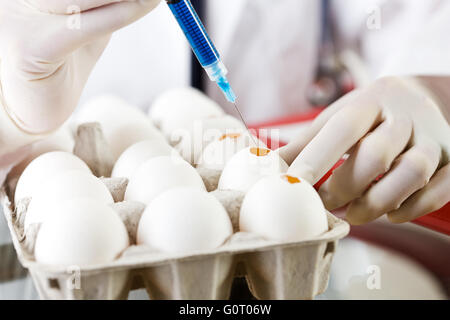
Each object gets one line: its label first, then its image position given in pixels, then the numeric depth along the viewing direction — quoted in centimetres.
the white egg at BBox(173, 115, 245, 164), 97
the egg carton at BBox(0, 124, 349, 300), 53
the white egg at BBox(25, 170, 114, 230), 65
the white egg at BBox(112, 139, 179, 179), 84
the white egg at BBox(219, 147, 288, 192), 71
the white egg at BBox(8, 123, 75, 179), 96
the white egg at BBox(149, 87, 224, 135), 121
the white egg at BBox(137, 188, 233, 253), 55
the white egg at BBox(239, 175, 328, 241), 57
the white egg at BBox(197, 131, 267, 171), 85
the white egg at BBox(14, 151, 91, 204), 78
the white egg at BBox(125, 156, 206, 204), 69
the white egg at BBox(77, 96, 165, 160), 104
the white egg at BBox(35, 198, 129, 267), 54
